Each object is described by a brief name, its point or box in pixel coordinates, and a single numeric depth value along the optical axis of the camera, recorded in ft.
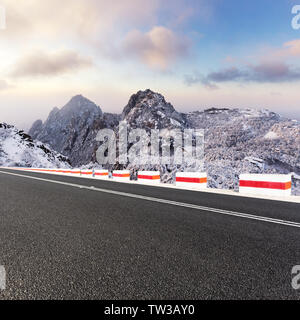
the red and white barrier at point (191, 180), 42.27
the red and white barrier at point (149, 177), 50.65
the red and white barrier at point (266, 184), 31.63
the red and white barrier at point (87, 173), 69.68
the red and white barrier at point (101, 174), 65.48
